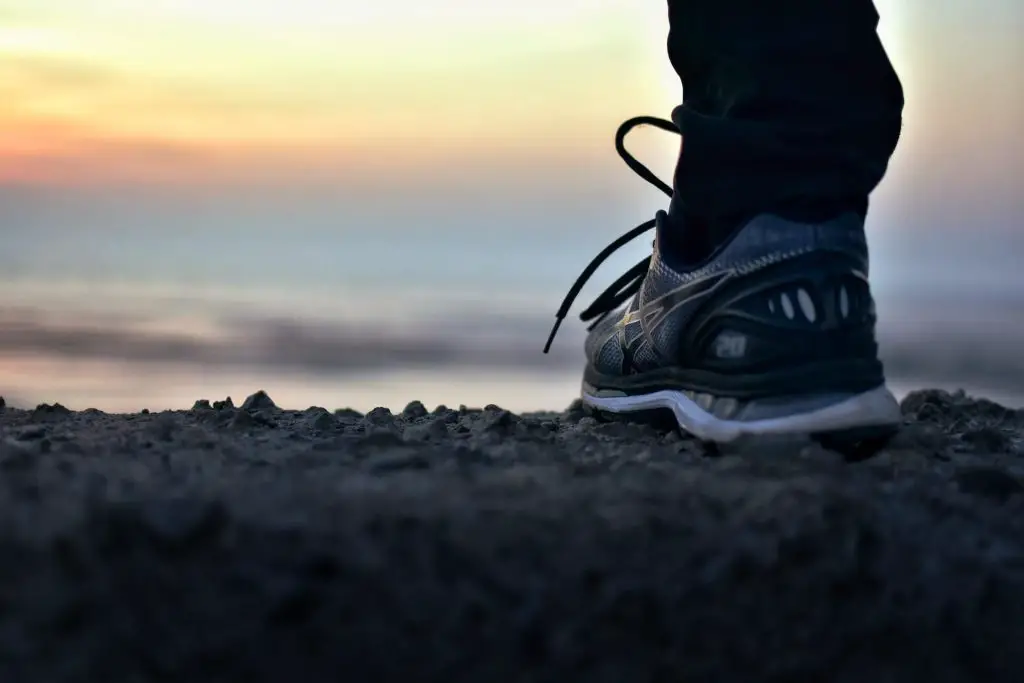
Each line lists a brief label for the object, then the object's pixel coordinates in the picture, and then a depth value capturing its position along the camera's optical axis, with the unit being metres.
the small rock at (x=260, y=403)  1.28
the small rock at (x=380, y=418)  1.22
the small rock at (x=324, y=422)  1.19
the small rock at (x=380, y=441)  1.10
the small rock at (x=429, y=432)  1.15
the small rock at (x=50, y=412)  1.24
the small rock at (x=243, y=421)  1.17
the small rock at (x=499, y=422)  1.20
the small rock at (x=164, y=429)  1.12
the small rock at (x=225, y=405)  1.27
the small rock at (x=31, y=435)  1.13
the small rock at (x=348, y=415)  1.25
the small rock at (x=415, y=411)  1.30
